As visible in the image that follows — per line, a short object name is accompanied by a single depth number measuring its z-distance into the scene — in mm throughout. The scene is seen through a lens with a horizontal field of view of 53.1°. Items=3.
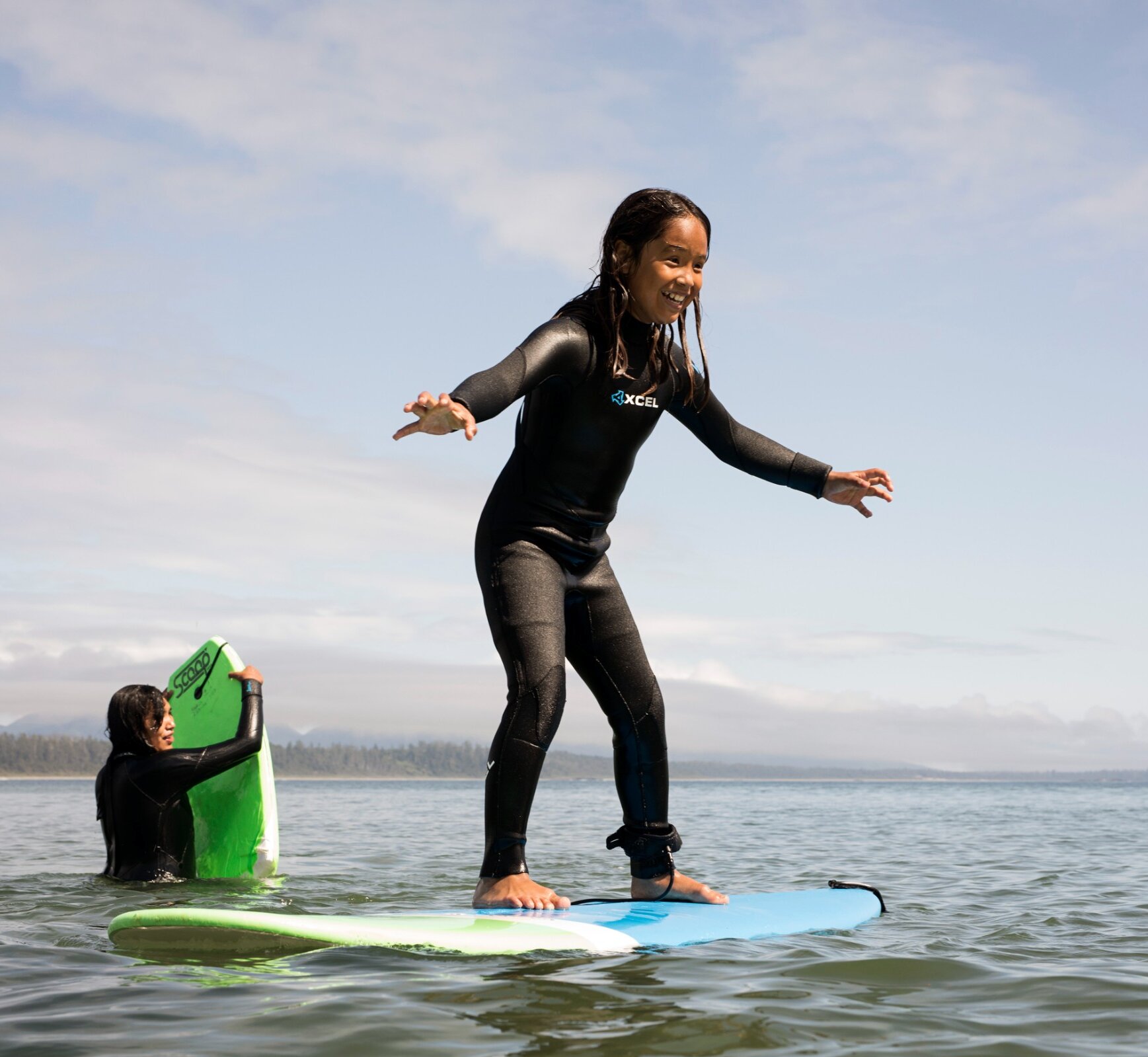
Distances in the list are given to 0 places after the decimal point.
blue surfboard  3570
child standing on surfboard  3990
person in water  6387
